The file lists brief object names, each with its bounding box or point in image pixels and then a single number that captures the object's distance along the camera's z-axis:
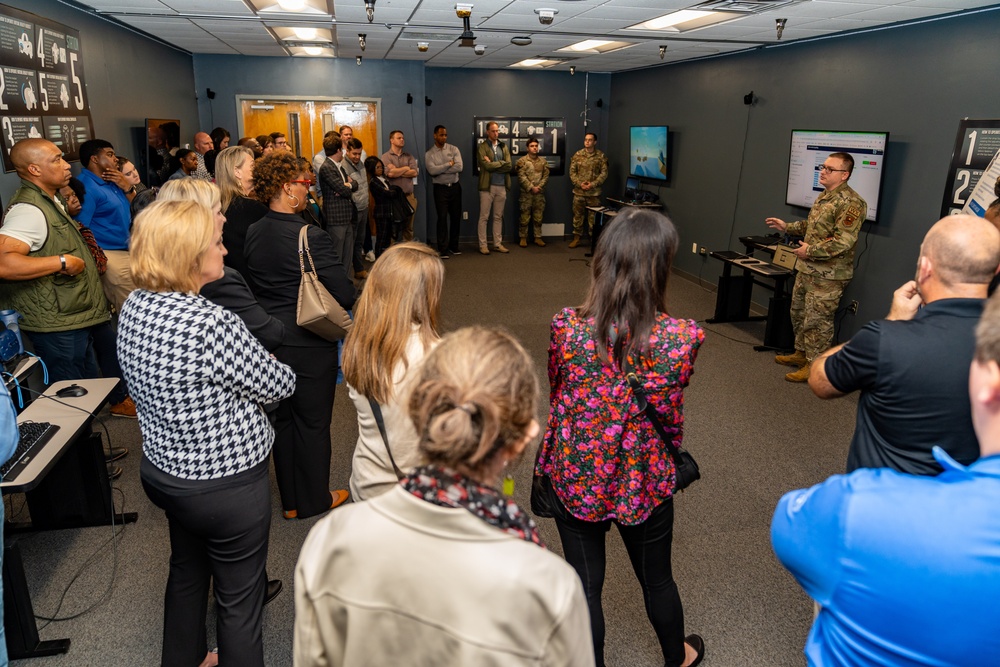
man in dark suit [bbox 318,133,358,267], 6.47
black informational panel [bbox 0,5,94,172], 3.40
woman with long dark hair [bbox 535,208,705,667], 1.60
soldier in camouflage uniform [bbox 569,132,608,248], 8.97
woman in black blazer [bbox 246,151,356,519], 2.47
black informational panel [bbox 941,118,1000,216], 3.90
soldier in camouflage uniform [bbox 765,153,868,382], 4.47
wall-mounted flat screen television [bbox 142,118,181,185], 5.49
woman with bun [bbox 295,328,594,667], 0.85
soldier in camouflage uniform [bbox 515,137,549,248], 8.95
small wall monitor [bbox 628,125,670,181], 7.87
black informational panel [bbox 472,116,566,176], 9.24
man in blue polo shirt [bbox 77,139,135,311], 3.75
